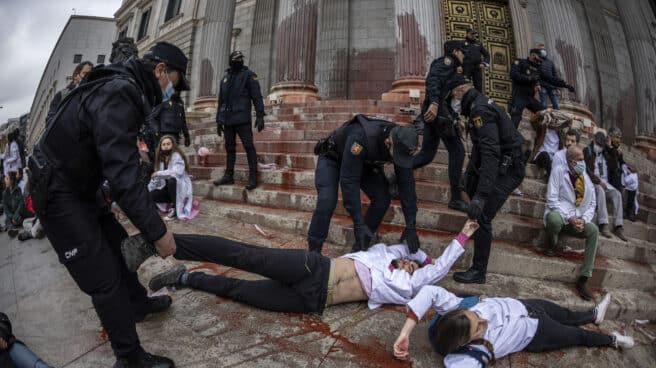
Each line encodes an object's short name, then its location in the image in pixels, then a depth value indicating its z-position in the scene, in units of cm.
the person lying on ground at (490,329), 213
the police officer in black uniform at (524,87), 569
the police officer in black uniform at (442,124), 416
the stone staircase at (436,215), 345
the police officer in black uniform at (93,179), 175
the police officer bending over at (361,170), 303
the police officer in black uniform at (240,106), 525
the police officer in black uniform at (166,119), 629
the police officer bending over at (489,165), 313
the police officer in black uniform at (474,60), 494
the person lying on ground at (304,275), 251
